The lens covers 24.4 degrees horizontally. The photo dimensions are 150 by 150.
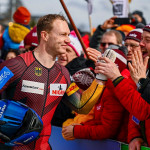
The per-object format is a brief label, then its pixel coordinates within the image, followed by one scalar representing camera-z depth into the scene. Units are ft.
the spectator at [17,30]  27.81
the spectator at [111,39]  19.54
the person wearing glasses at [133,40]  16.78
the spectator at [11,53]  23.31
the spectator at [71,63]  16.81
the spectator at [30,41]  21.39
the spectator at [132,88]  11.19
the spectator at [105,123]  13.51
